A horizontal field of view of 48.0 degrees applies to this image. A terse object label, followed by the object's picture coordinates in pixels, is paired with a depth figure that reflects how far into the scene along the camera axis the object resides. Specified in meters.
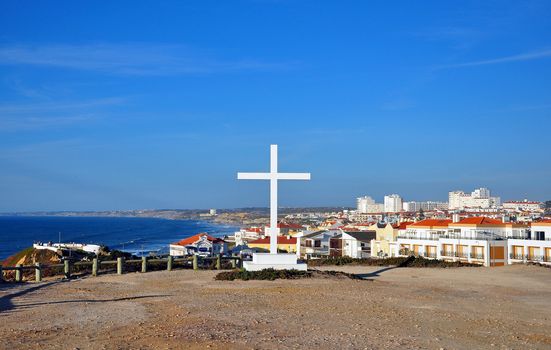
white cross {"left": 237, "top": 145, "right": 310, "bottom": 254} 28.39
